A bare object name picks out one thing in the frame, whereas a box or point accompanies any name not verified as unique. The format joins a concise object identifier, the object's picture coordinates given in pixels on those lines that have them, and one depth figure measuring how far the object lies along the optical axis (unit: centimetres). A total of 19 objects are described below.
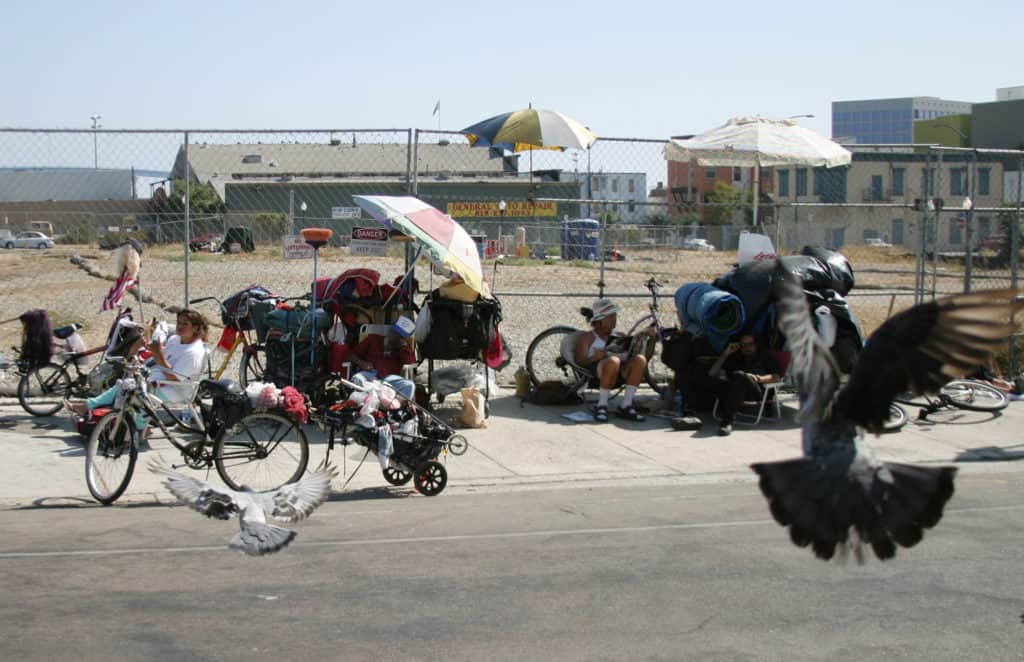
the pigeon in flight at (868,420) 449
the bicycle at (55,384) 1109
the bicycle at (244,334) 1108
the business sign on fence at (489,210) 2478
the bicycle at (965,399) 1212
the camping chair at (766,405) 1159
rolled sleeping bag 1143
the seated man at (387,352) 1084
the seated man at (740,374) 1138
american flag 1108
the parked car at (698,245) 3133
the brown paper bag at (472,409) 1110
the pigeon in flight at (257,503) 568
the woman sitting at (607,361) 1166
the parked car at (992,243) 2516
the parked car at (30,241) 1658
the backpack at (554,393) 1216
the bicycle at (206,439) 855
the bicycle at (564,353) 1210
